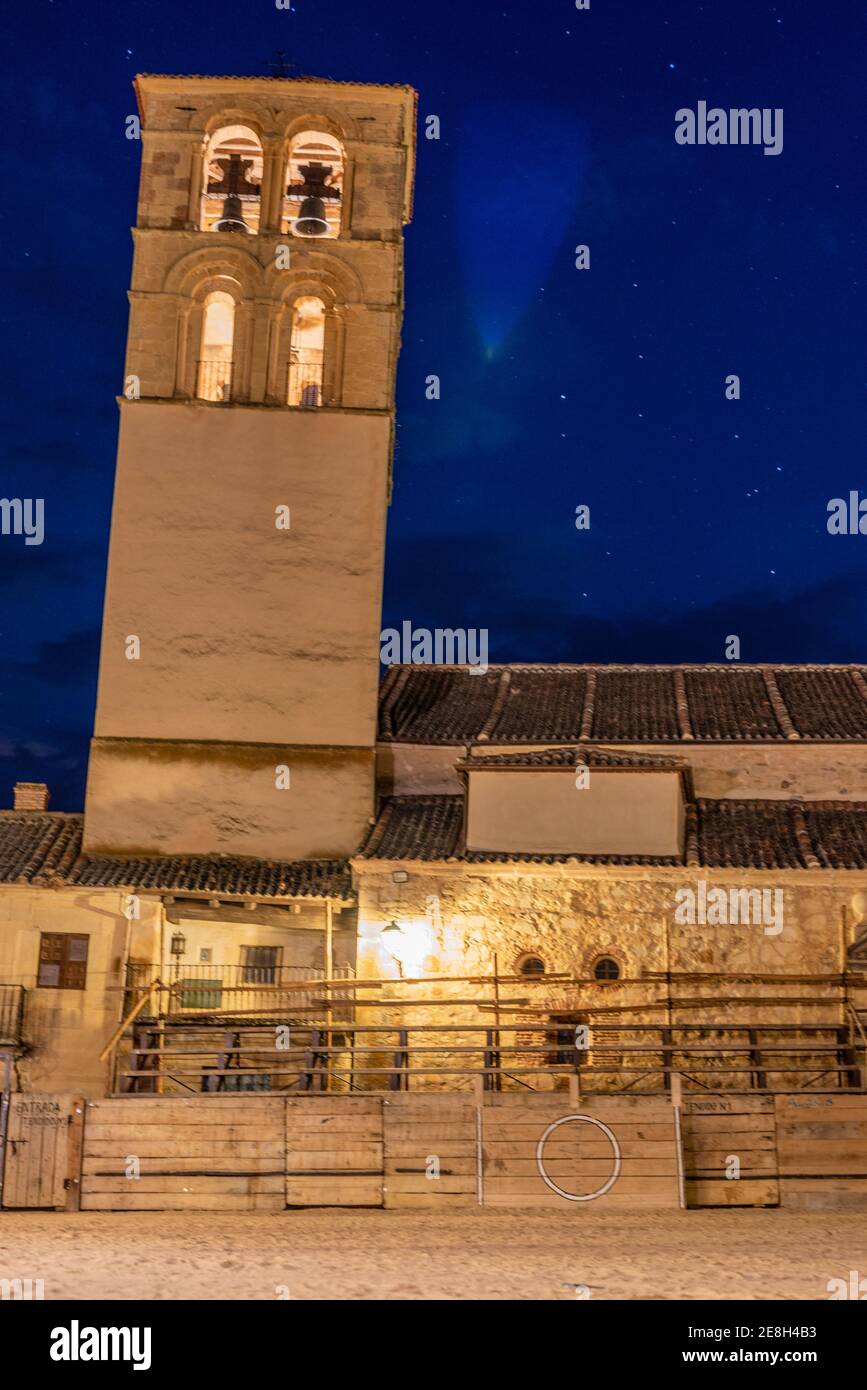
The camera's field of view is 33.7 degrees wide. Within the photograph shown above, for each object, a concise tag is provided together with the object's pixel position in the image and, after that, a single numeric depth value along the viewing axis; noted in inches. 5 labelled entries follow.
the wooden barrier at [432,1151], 671.1
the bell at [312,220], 1075.9
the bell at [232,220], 1077.1
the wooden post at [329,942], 917.8
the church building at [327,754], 894.4
